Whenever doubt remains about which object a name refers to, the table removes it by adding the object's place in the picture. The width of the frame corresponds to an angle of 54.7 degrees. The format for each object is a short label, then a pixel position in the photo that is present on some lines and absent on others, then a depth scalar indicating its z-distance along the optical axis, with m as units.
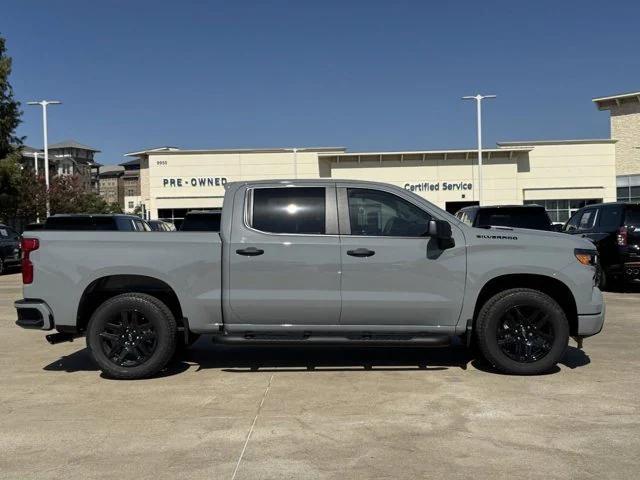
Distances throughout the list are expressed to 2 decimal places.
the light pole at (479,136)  36.88
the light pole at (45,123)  33.66
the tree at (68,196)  36.79
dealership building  44.44
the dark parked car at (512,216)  11.79
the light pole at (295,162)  44.28
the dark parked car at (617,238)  11.78
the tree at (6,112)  27.08
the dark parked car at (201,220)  13.43
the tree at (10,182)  26.88
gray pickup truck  5.86
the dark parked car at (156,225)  20.41
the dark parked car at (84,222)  13.74
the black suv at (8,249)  20.16
